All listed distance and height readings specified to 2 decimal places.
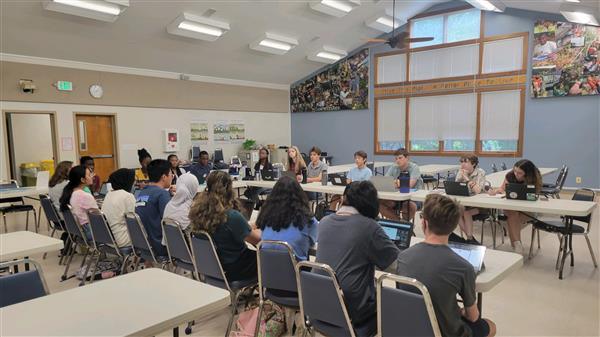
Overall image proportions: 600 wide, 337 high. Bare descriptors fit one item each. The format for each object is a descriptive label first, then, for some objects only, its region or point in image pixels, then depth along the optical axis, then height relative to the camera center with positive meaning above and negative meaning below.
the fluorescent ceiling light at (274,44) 9.21 +2.38
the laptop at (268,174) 6.56 -0.57
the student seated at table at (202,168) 6.93 -0.51
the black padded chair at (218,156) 10.95 -0.43
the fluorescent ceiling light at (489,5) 8.70 +3.08
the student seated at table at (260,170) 6.76 -0.52
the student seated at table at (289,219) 2.62 -0.53
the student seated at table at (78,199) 3.98 -0.59
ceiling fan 6.67 +1.72
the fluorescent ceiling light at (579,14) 6.59 +2.24
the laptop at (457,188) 4.57 -0.59
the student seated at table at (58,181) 4.89 -0.51
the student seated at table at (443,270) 1.71 -0.58
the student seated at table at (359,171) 5.75 -0.47
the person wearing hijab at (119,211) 3.72 -0.67
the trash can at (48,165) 8.48 -0.50
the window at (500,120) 9.28 +0.45
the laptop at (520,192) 4.16 -0.57
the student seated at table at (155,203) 3.54 -0.56
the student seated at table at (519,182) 4.56 -0.52
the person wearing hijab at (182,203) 3.43 -0.55
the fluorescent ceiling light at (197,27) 7.55 +2.32
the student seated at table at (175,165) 6.77 -0.43
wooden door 8.65 +0.02
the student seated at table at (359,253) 2.06 -0.61
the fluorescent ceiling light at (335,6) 7.97 +2.82
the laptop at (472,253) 2.13 -0.65
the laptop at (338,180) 5.69 -0.59
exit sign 8.08 +1.18
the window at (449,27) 9.72 +2.93
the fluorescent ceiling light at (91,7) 6.24 +2.22
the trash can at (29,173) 8.65 -0.69
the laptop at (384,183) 4.94 -0.56
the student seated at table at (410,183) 5.25 -0.59
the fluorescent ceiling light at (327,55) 10.84 +2.44
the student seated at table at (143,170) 7.52 -0.57
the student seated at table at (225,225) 2.72 -0.59
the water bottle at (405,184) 4.84 -0.55
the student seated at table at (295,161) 6.47 -0.35
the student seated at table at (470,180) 4.79 -0.53
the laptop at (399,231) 2.46 -0.59
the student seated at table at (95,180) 5.89 -0.63
